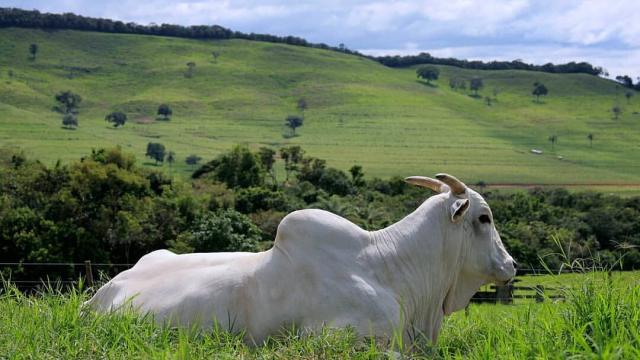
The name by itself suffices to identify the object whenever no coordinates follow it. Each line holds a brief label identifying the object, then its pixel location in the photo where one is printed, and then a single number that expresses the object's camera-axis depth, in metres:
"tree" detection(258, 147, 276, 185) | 77.28
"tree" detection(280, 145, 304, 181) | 75.12
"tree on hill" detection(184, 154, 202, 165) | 123.19
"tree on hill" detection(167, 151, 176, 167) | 123.19
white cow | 7.86
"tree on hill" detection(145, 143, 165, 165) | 124.76
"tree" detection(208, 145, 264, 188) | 62.34
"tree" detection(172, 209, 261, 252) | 39.36
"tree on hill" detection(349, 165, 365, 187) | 66.12
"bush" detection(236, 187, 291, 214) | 51.72
